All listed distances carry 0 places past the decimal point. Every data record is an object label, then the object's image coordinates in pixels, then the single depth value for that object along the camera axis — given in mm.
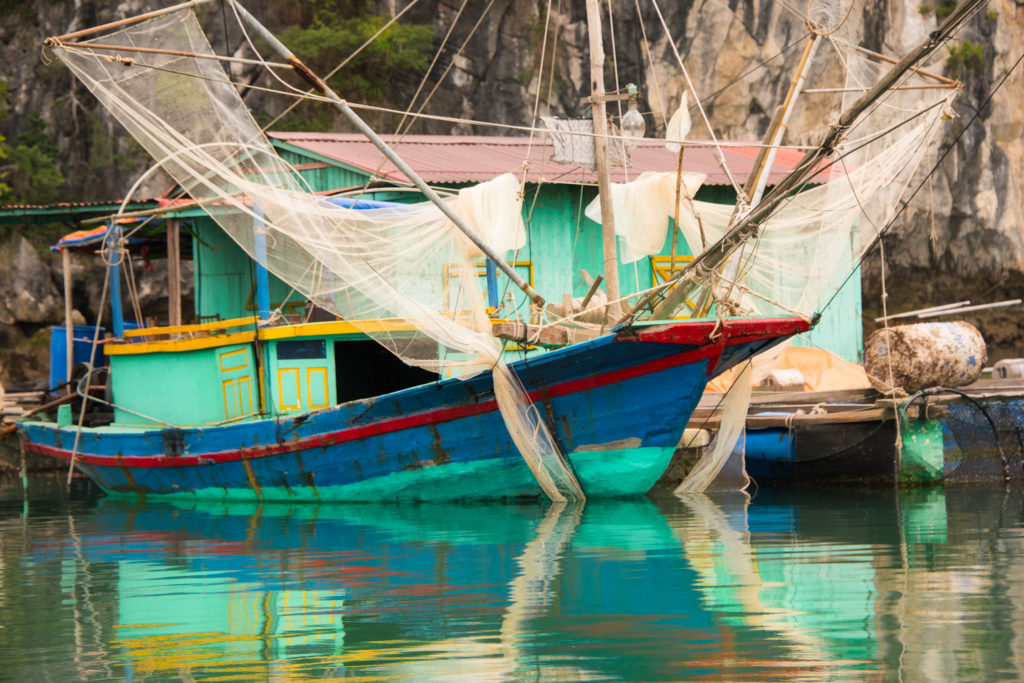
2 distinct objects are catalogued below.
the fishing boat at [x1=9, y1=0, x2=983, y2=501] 19000
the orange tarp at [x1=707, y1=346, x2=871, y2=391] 32969
